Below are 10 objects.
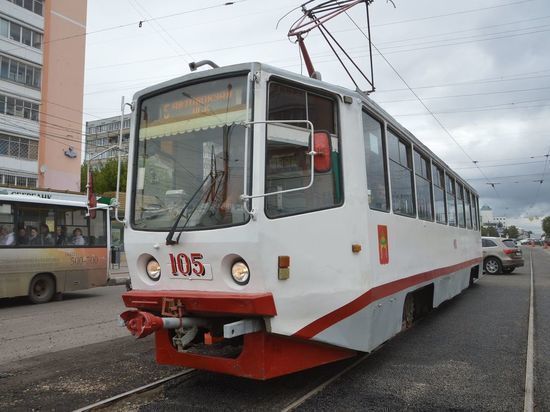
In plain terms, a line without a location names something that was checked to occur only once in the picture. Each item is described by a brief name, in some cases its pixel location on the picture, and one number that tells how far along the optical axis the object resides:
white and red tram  4.12
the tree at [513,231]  145.10
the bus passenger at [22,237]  11.58
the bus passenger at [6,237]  11.23
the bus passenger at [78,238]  12.96
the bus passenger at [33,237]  11.85
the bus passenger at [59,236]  12.48
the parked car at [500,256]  20.56
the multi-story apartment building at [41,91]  30.86
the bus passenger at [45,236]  12.11
